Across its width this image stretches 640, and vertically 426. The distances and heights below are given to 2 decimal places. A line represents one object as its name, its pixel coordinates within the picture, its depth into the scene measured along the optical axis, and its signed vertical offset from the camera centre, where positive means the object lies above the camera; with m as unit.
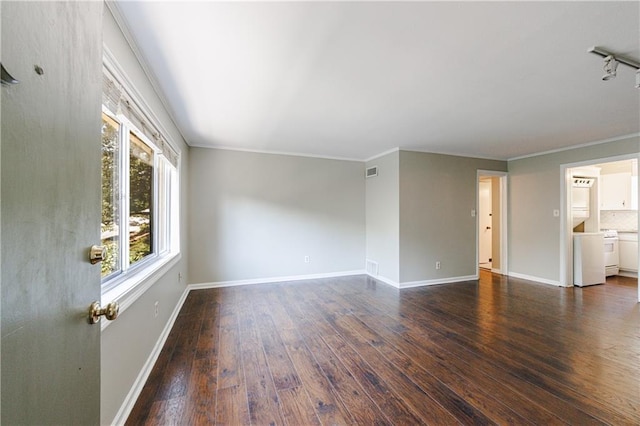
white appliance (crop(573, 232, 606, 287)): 4.41 -0.80
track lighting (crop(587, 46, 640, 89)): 1.81 +1.09
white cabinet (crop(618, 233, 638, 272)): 5.10 -0.77
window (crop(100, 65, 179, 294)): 1.62 +0.18
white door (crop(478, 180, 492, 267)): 6.38 -0.27
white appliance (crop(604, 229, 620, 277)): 5.01 -0.80
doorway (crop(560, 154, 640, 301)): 4.38 +0.09
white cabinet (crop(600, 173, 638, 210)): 5.10 +0.43
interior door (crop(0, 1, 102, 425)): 0.46 +0.01
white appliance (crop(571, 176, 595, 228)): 4.81 +0.28
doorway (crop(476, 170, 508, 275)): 5.17 -0.27
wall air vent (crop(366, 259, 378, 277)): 4.92 -1.05
